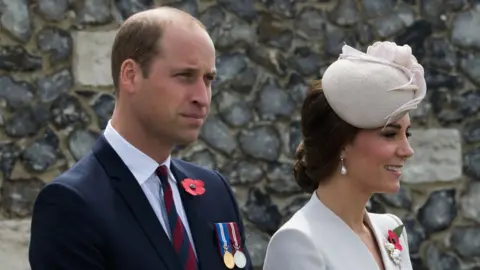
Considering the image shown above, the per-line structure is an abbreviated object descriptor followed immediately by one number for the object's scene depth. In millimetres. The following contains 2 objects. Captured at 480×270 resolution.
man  4801
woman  5781
